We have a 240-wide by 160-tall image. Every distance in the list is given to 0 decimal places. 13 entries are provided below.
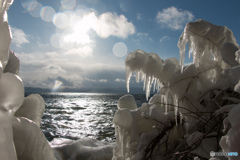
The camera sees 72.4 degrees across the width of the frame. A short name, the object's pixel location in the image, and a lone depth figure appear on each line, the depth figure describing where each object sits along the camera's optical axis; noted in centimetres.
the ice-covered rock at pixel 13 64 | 267
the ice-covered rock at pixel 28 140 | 136
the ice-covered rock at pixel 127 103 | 404
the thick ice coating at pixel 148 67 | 311
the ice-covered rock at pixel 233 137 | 112
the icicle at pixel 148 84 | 326
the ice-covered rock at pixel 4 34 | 114
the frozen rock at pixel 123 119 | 314
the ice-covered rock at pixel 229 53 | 259
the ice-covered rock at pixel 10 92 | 103
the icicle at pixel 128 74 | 324
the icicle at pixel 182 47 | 295
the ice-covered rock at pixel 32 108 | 300
